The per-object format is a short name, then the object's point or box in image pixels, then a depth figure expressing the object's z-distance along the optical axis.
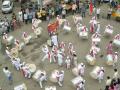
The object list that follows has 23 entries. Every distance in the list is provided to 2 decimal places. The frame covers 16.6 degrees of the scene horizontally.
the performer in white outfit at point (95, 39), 31.89
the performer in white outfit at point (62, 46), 31.05
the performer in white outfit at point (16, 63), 30.08
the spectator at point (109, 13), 35.33
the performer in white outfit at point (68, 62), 29.62
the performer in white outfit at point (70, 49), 30.95
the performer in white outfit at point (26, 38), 33.31
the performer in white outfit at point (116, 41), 31.51
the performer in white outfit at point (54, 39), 32.27
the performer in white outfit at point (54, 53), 30.45
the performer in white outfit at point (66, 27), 33.90
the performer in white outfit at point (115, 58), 29.31
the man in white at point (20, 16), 36.34
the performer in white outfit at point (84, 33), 32.84
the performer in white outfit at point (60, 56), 29.92
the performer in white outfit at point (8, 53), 31.52
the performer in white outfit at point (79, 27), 33.39
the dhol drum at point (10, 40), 33.50
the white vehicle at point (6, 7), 39.00
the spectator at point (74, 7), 36.53
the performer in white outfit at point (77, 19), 34.88
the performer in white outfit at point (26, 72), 29.20
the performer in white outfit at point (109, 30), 32.84
